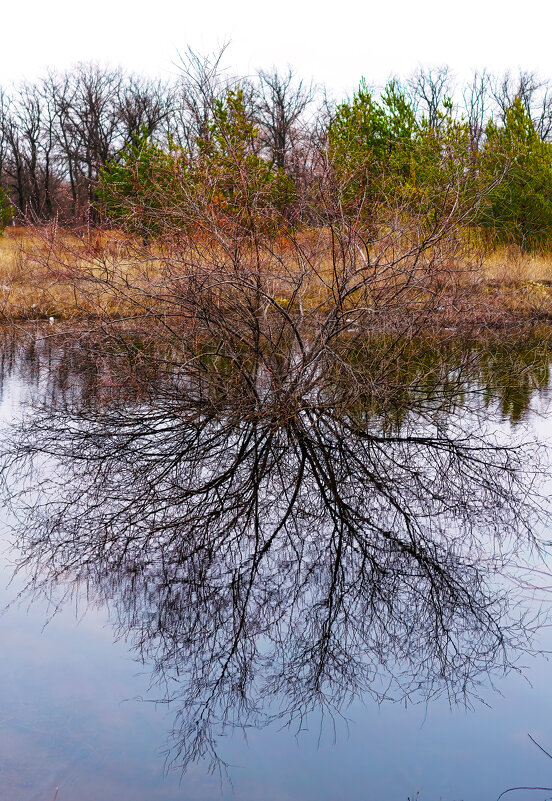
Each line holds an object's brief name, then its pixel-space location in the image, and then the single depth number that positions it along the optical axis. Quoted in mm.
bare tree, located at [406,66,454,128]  56625
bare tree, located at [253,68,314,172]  40094
